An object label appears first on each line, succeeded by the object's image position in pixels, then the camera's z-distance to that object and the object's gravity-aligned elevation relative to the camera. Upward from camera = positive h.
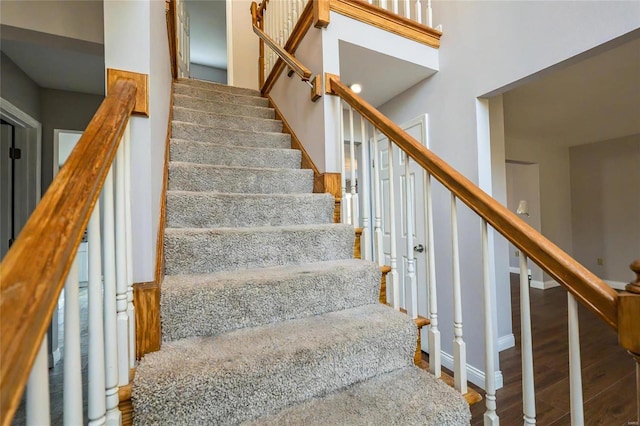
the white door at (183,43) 2.85 +1.99
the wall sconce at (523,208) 4.52 +0.11
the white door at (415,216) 2.41 +0.01
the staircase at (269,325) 0.87 -0.42
